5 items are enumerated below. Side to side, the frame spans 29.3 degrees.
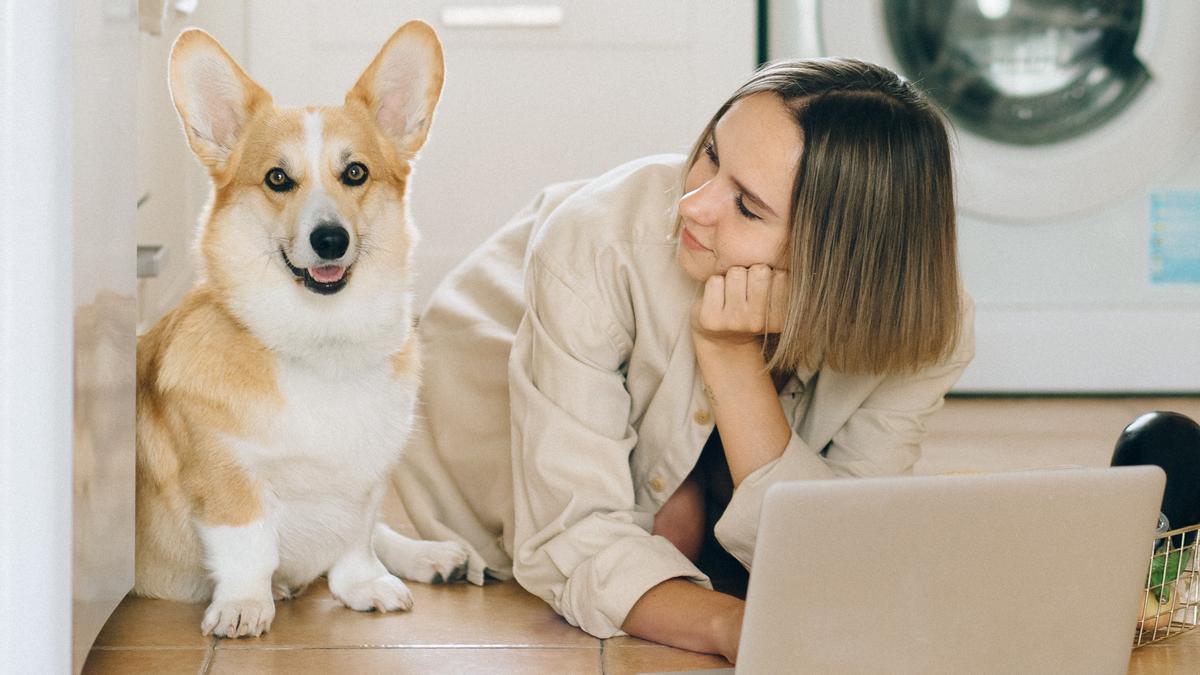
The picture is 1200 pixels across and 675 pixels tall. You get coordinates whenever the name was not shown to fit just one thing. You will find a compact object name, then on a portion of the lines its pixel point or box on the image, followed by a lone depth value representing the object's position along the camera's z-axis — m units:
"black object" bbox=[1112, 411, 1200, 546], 2.00
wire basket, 1.98
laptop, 1.71
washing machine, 2.85
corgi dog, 1.97
